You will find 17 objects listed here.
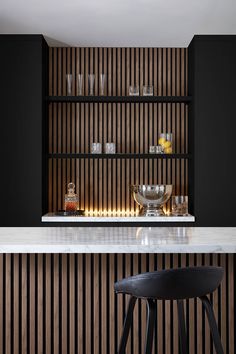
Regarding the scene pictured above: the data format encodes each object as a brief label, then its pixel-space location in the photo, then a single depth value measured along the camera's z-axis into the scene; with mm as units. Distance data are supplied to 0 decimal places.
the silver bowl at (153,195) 4719
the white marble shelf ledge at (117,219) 4578
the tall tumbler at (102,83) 4838
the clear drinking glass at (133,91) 4855
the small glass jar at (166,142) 4891
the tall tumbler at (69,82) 4805
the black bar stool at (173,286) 1903
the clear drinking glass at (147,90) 4852
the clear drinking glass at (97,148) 4898
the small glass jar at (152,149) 4910
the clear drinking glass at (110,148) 4905
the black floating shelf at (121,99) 4734
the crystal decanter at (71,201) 4812
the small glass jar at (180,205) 4805
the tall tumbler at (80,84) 4826
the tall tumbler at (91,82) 4777
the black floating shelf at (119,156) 4734
